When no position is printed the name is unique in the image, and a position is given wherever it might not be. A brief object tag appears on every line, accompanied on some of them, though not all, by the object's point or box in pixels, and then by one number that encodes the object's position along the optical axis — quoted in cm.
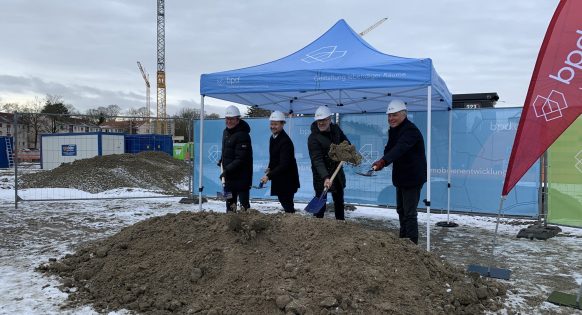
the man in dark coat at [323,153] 569
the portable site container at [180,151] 2864
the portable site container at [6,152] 2316
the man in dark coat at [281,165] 598
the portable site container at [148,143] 2422
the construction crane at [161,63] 8215
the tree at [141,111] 8169
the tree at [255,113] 3216
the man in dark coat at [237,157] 607
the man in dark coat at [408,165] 525
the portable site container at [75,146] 2092
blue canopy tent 542
